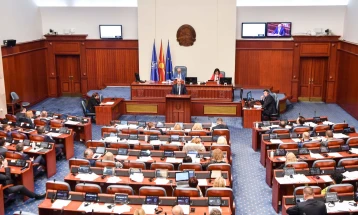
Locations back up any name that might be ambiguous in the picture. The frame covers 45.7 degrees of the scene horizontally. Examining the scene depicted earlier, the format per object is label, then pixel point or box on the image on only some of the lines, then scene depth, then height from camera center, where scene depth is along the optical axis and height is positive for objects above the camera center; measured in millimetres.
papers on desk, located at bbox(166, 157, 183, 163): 10498 -2537
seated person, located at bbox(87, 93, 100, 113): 17047 -1783
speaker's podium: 16391 -1984
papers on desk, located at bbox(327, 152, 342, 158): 10859 -2463
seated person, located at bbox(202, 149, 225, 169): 10078 -2349
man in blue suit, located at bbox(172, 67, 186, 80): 19481 -797
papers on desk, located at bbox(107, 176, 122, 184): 9234 -2662
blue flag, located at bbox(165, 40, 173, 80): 19578 -433
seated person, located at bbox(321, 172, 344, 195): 8805 -2472
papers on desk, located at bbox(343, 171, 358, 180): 9344 -2598
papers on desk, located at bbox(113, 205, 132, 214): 7840 -2809
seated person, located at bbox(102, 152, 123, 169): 10047 -2342
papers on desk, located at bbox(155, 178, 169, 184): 9203 -2674
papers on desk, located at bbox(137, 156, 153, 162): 10641 -2542
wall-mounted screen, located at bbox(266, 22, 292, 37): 20031 +1357
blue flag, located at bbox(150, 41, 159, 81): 19500 -453
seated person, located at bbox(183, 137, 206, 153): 11055 -2301
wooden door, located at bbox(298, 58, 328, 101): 20547 -982
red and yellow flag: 19578 -385
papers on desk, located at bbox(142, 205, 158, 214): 7791 -2801
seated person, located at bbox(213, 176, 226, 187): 8594 -2520
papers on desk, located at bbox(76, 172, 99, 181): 9336 -2641
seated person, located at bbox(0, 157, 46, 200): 9664 -2966
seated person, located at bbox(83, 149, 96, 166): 10172 -2376
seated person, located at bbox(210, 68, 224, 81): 18222 -740
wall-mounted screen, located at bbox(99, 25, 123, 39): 20969 +1257
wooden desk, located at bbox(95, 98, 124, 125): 16688 -2212
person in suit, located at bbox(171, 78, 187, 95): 16766 -1232
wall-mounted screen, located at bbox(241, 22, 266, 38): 20141 +1360
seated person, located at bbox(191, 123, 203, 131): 12884 -2097
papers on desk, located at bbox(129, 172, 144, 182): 9285 -2622
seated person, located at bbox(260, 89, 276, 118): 16062 -1786
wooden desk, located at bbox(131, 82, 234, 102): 17609 -1422
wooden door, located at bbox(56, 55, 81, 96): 21750 -854
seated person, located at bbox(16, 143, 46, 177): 11134 -2766
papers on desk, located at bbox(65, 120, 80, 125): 14330 -2192
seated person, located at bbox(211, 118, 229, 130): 13242 -2095
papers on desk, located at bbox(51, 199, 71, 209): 8055 -2794
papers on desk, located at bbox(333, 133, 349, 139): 12365 -2266
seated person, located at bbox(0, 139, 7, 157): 10859 -2360
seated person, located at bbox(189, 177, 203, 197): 8453 -2487
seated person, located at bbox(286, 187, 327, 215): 7161 -2509
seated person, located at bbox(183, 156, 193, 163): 10023 -2385
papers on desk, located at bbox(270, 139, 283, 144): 11956 -2348
